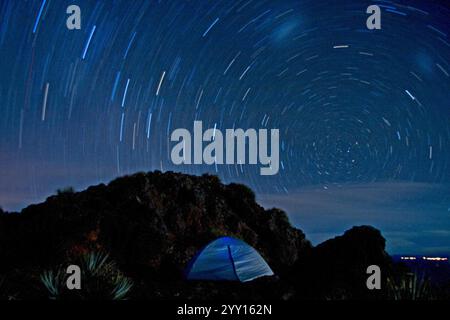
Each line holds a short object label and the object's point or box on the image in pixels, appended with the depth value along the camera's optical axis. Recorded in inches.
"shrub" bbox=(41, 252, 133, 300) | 406.3
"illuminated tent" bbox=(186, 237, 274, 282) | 537.0
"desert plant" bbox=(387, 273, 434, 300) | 360.2
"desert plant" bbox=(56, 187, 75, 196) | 686.7
